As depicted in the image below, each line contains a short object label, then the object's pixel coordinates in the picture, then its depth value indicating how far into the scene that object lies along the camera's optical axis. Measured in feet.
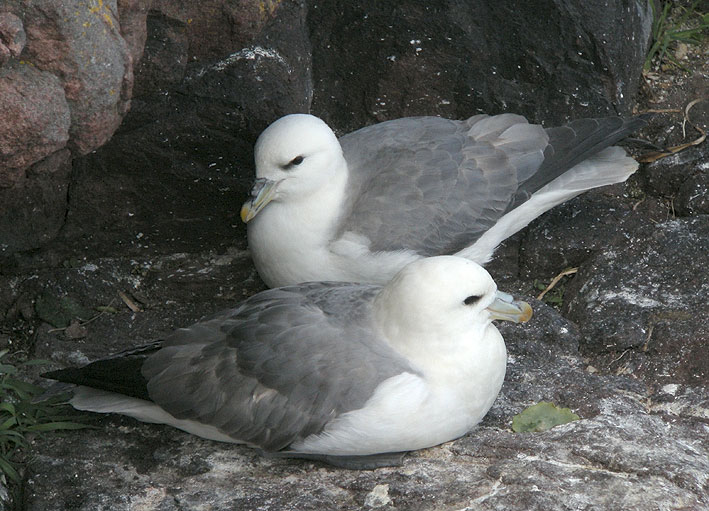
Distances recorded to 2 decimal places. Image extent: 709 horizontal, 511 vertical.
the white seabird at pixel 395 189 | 28.30
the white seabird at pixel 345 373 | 22.77
